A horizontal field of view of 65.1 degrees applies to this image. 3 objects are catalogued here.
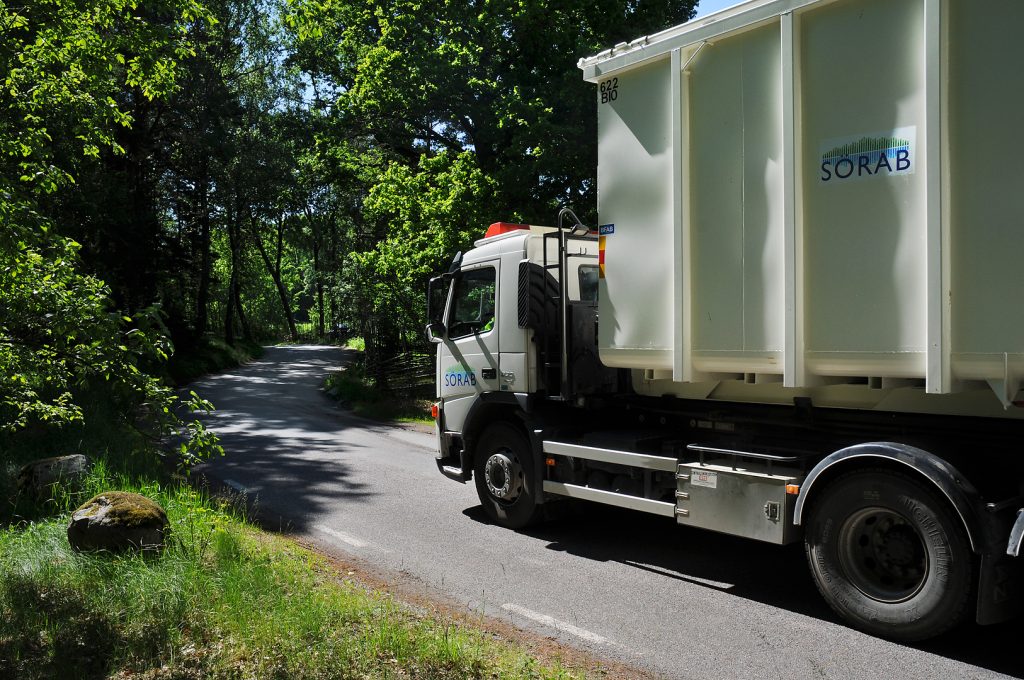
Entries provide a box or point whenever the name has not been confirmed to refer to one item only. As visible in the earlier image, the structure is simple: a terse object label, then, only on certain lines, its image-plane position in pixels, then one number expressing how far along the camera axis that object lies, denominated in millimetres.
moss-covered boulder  5824
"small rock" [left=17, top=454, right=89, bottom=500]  7715
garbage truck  4488
